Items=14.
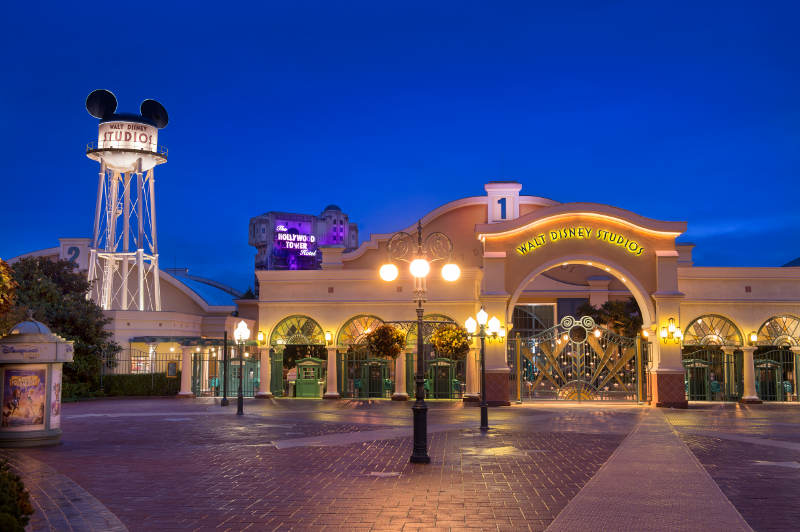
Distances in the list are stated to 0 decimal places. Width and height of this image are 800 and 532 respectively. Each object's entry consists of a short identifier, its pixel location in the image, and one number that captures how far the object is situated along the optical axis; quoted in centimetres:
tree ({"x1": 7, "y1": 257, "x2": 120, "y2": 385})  3541
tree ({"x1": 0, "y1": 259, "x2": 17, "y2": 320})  1297
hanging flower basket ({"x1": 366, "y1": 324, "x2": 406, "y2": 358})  2828
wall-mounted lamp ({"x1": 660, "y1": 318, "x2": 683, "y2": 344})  3059
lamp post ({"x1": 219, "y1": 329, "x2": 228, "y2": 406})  3097
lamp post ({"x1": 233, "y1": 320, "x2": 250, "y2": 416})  2830
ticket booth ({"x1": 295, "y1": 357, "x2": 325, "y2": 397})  3678
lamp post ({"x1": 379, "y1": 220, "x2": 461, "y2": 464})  1399
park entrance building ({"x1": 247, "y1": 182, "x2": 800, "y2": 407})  3134
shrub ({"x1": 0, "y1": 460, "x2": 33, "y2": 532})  588
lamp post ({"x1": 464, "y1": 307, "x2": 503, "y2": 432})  2012
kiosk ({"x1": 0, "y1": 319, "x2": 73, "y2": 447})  1675
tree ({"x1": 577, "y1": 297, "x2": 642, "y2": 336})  4191
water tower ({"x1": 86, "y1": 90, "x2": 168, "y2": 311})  4747
